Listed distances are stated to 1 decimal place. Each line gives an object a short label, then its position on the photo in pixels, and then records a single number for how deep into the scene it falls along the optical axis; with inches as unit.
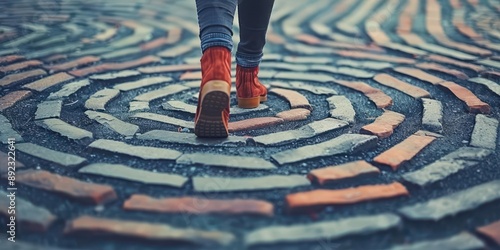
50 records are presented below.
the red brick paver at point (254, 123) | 82.2
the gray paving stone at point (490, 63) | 112.7
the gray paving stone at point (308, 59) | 124.1
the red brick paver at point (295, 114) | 86.9
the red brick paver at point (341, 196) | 58.3
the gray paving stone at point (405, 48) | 128.0
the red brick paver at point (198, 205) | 57.3
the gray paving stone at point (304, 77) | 110.1
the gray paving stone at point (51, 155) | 68.1
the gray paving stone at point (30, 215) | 55.1
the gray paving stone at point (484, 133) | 75.2
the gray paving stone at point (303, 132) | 76.7
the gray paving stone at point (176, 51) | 130.3
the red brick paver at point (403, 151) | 69.1
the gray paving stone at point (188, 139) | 75.1
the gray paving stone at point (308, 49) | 132.5
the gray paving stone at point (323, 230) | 52.9
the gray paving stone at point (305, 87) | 101.3
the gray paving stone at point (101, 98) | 91.8
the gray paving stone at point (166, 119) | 84.4
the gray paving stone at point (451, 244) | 52.2
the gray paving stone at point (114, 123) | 80.4
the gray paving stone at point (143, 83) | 104.8
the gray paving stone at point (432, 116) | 81.7
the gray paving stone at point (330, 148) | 70.8
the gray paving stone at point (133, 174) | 63.3
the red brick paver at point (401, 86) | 97.9
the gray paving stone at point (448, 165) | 64.8
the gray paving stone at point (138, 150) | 70.2
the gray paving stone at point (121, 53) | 126.0
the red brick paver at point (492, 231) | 53.3
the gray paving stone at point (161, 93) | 98.3
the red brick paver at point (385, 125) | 78.4
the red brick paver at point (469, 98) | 88.4
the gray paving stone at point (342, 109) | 86.7
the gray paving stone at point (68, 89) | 95.9
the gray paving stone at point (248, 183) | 62.2
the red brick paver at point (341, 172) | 64.2
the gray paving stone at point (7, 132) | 75.2
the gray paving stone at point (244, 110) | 89.7
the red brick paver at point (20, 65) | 108.9
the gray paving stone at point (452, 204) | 57.3
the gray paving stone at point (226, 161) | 68.0
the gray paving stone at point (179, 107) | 91.2
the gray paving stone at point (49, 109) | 85.2
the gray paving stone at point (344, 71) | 112.6
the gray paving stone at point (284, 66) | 118.7
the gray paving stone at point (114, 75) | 108.3
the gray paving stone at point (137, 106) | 92.1
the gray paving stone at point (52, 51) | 121.3
